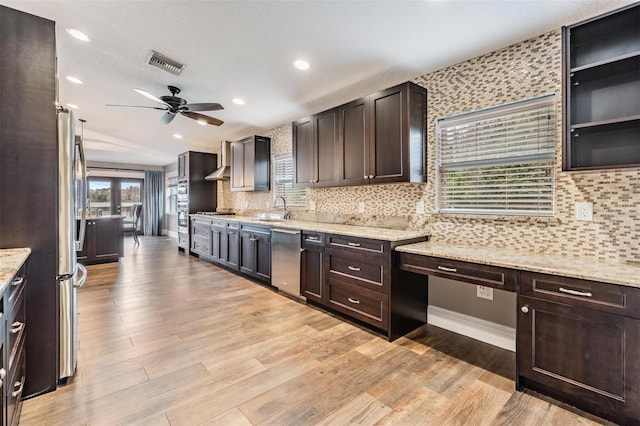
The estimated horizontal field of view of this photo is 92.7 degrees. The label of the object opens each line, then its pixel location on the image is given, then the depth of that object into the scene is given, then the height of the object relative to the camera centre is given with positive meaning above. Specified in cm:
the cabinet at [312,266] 326 -60
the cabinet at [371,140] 281 +75
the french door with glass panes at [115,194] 952 +63
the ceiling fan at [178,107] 359 +132
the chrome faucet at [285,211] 483 +2
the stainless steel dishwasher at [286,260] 357 -59
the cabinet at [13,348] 120 -60
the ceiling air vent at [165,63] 295 +151
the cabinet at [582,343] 152 -73
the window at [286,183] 476 +49
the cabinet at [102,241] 553 -50
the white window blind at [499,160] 233 +43
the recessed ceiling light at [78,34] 268 +161
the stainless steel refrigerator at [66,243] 191 -18
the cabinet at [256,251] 414 -56
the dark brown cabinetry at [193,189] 673 +55
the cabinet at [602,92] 187 +77
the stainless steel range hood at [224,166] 622 +98
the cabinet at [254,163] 520 +86
